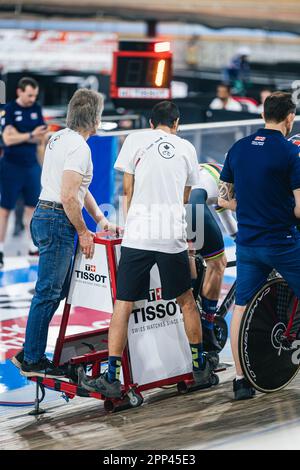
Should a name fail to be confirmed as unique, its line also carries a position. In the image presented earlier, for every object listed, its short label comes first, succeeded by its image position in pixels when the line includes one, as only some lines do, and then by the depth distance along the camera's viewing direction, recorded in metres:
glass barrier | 19.62
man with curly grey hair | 11.12
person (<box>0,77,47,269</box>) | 20.27
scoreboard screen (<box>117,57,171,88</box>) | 21.27
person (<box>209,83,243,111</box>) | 30.02
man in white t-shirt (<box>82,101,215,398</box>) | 10.84
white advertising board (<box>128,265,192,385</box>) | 11.28
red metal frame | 11.06
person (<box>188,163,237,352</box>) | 12.69
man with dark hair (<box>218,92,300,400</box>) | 10.78
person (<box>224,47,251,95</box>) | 42.46
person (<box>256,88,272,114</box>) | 28.34
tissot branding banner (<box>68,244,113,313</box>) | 11.37
